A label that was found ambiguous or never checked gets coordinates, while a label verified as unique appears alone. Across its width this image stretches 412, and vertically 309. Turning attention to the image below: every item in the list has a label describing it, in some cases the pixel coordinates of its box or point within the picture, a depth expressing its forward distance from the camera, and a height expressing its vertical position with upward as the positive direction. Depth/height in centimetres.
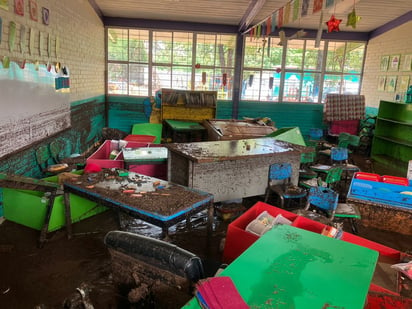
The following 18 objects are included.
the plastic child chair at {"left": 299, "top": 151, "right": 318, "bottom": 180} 500 -127
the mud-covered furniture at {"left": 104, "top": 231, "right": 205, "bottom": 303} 167 -97
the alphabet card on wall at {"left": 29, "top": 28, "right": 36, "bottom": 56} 435 +41
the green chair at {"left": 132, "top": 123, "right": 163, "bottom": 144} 711 -105
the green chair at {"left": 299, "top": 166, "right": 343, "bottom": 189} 431 -118
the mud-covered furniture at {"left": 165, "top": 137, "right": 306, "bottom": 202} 374 -96
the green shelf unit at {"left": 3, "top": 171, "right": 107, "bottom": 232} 360 -147
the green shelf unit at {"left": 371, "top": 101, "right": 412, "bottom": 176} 727 -105
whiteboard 379 -42
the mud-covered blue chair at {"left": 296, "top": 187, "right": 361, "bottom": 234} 351 -123
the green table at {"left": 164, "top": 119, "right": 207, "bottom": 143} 737 -111
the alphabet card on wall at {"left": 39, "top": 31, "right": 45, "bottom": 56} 466 +42
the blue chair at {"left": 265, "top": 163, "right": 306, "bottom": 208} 416 -122
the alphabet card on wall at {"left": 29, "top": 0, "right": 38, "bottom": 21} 435 +83
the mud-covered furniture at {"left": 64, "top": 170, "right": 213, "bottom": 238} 263 -101
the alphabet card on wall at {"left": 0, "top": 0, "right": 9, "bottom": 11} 356 +72
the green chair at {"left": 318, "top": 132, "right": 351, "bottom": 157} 662 -100
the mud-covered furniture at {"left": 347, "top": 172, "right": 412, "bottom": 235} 406 -134
